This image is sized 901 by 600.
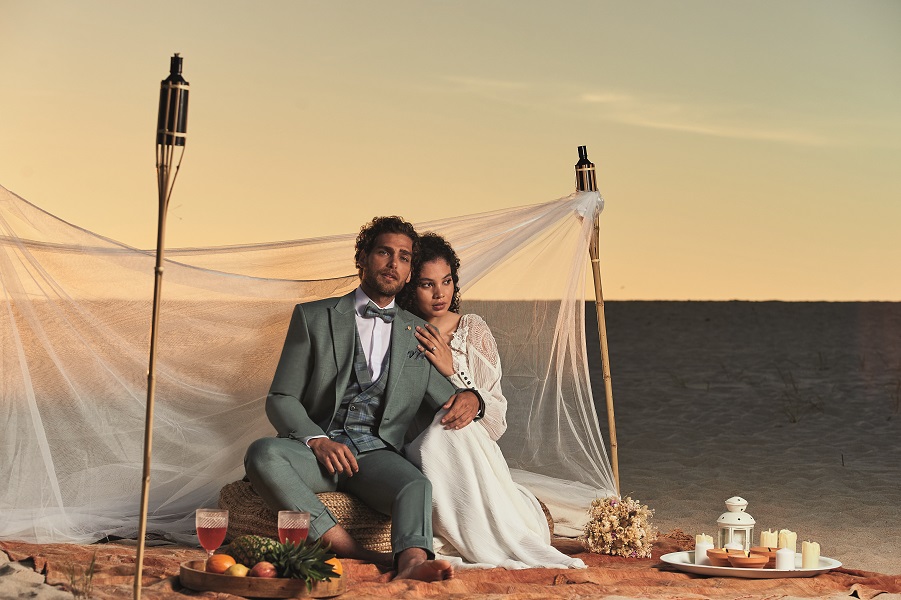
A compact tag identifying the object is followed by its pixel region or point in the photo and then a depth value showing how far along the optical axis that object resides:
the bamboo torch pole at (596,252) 5.70
